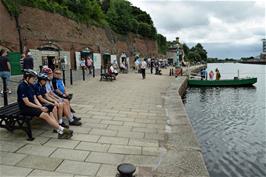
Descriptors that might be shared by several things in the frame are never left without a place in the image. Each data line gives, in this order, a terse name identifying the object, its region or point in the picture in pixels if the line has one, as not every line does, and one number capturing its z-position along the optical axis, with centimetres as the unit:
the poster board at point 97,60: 2567
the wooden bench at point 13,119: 411
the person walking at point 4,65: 798
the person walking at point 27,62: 933
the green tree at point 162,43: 5899
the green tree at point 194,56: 8621
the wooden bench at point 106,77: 1433
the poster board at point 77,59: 2340
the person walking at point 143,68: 1662
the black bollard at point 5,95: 632
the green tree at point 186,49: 8744
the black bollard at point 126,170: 263
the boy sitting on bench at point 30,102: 410
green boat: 2033
